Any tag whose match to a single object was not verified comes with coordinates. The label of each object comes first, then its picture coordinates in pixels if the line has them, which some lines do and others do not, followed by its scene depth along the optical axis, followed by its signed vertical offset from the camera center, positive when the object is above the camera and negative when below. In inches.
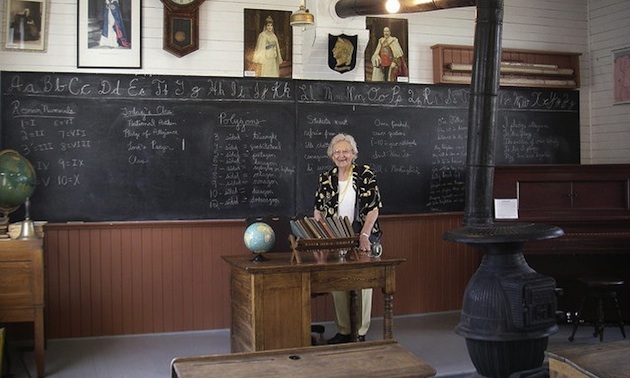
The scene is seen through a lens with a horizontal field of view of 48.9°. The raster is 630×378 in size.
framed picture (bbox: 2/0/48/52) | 232.5 +51.9
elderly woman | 216.4 -6.0
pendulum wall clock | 246.7 +55.0
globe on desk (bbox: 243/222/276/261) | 192.9 -16.8
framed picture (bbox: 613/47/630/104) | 284.4 +43.6
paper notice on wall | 262.4 -10.8
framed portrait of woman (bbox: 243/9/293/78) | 256.5 +50.6
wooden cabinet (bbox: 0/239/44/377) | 195.3 -29.9
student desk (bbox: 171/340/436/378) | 111.1 -31.0
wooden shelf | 280.1 +47.1
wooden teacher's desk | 181.6 -29.6
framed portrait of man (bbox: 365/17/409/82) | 273.0 +51.2
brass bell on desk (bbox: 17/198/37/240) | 200.8 -15.2
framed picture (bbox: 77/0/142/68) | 239.3 +50.7
